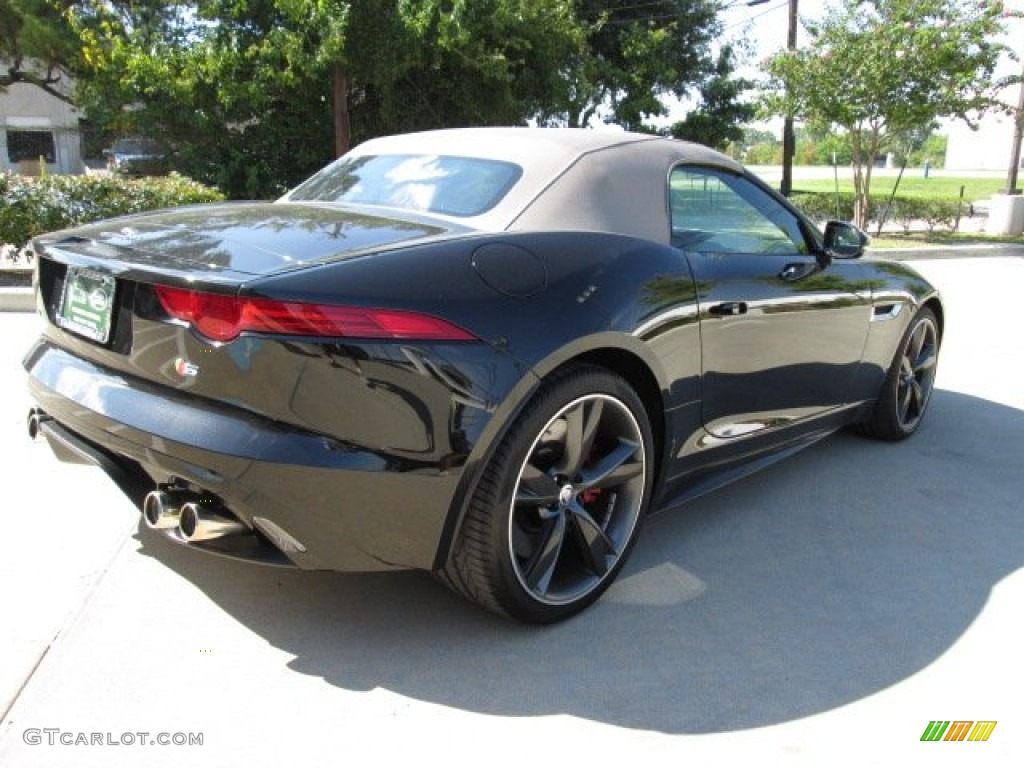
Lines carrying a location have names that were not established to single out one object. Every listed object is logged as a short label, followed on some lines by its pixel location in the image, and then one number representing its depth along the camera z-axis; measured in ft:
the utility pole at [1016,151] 58.85
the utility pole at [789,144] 66.44
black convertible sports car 7.32
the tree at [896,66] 52.06
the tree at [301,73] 46.29
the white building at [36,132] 125.90
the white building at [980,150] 247.03
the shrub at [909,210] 61.21
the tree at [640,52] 67.26
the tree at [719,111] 73.41
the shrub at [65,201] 28.66
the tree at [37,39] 60.85
